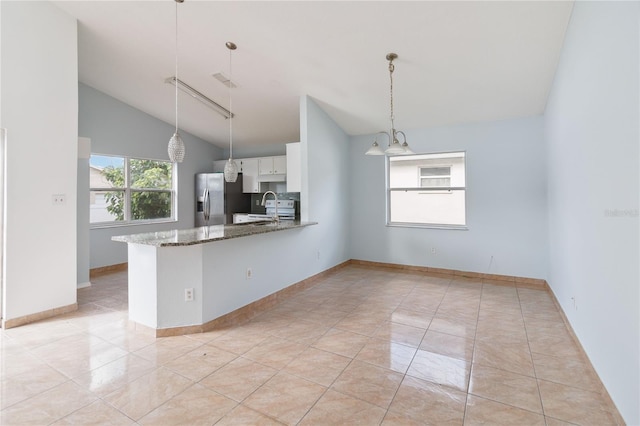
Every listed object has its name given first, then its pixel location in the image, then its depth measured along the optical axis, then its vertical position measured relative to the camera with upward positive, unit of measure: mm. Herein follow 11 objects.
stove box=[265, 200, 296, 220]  5961 +91
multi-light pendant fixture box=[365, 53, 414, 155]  3299 +719
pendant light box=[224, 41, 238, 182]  3409 +484
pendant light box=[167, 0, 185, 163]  2748 +575
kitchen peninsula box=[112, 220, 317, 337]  2848 -629
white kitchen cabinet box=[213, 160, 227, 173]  7094 +1093
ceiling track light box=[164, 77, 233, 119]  4529 +1824
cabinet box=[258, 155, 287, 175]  6355 +994
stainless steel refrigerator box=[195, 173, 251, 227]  6430 +311
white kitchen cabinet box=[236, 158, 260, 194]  6691 +839
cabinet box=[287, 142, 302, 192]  4801 +701
